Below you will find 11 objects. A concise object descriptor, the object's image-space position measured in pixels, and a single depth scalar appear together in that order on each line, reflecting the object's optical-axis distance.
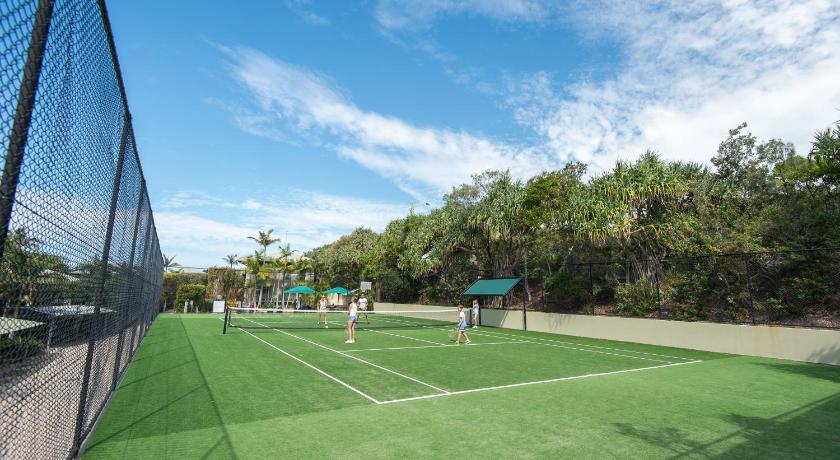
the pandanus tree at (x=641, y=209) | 19.56
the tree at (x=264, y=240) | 55.19
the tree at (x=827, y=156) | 12.04
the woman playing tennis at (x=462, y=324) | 16.95
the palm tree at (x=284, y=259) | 52.92
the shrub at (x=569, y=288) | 21.59
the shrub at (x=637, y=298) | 18.42
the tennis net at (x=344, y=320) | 25.18
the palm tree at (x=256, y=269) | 50.69
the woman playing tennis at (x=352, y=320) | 16.42
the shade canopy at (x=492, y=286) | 23.56
